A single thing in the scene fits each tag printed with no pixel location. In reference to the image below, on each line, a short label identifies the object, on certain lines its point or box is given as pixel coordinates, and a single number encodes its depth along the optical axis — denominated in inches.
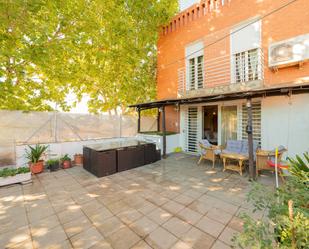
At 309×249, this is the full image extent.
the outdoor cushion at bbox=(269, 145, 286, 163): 193.3
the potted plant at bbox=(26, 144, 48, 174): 218.6
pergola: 179.6
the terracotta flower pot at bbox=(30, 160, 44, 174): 217.4
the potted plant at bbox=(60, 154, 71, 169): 245.3
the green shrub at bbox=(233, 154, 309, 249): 46.4
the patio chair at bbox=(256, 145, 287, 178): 193.3
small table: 209.3
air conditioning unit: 202.8
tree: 224.1
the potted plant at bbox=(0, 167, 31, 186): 178.5
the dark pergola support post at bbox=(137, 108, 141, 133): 367.5
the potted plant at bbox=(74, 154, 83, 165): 261.9
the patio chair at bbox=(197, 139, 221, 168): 242.2
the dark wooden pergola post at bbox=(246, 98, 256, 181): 197.5
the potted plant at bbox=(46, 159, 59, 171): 231.4
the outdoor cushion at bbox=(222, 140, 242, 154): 250.7
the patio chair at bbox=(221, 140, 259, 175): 212.6
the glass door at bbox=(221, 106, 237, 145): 288.7
